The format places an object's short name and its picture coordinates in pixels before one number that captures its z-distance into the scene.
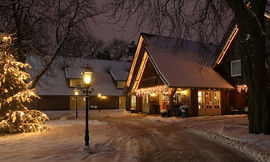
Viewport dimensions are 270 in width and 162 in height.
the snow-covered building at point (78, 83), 30.94
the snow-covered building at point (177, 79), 18.53
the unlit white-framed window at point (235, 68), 19.77
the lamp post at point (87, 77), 8.35
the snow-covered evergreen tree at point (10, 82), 11.21
